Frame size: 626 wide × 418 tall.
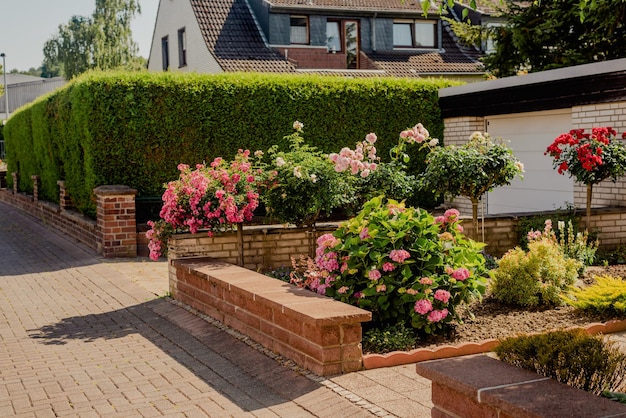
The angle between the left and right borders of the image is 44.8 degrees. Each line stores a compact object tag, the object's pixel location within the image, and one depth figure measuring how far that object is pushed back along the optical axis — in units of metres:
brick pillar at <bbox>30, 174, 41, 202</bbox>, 20.22
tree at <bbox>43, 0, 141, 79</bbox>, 53.78
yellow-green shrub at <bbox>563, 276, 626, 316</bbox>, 6.78
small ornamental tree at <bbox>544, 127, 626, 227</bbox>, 10.64
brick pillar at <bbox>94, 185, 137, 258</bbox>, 12.97
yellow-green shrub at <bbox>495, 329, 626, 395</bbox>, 4.04
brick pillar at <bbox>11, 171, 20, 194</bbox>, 23.89
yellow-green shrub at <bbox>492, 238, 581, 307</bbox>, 7.34
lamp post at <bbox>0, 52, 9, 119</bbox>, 56.38
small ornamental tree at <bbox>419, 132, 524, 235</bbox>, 9.81
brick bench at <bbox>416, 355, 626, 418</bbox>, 3.43
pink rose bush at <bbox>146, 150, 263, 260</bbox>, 8.87
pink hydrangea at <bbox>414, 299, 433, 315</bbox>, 6.04
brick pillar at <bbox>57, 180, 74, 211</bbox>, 16.78
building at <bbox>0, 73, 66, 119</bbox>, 66.75
